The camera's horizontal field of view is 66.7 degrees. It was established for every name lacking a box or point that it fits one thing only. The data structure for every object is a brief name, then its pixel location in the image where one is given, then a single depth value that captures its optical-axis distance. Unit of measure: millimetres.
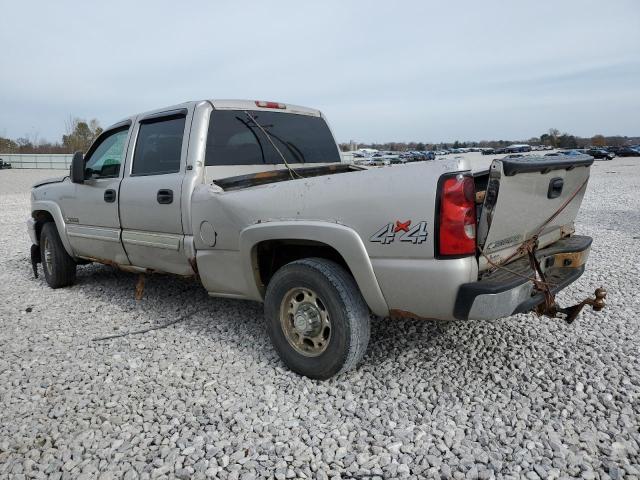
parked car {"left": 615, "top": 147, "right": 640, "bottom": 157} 56188
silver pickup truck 2656
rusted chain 2854
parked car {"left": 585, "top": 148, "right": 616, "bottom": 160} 49312
